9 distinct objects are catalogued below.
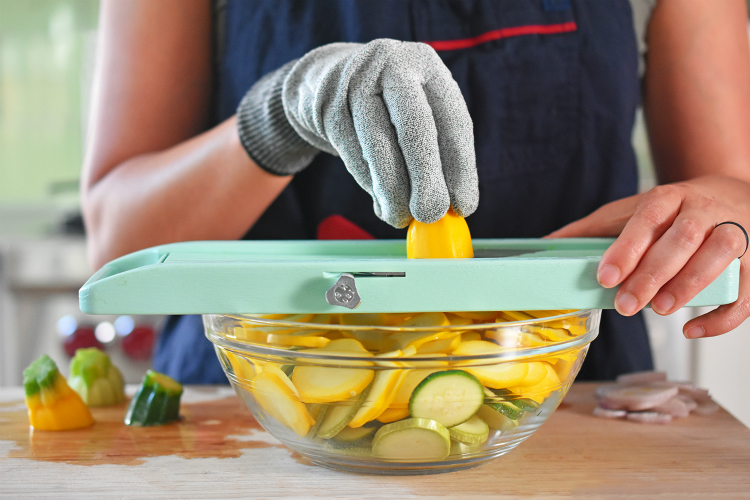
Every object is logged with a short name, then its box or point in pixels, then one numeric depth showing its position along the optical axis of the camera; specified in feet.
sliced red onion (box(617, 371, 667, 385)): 2.72
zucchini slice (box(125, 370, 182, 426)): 2.37
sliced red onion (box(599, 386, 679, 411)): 2.43
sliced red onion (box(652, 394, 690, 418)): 2.44
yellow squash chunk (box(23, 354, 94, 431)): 2.31
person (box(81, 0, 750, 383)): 3.15
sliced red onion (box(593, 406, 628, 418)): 2.45
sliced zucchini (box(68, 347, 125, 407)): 2.59
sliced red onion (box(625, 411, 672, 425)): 2.40
